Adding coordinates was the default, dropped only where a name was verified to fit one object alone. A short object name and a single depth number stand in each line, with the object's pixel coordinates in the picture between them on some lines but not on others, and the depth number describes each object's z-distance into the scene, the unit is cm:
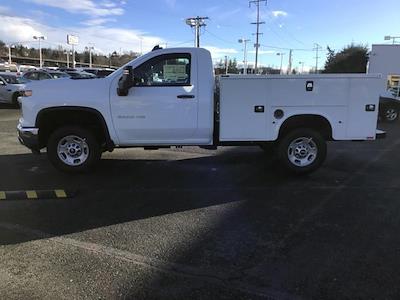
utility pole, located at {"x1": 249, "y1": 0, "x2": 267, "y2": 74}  9126
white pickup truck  748
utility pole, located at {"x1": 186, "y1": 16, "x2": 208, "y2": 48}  7538
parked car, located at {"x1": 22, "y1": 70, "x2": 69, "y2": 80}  2372
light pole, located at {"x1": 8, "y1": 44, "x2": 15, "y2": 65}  11833
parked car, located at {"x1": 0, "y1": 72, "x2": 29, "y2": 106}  2214
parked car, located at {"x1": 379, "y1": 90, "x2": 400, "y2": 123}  1812
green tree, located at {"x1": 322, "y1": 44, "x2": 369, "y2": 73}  5794
